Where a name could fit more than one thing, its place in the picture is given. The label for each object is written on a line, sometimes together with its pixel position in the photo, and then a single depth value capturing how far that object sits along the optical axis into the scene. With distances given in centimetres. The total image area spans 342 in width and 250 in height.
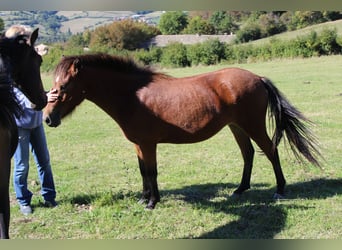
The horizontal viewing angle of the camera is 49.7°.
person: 398
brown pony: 408
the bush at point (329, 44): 1796
